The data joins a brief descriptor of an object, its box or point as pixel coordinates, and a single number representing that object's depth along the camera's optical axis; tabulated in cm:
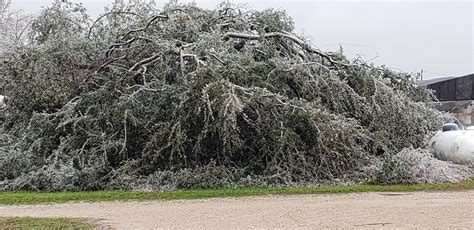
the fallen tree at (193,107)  1009
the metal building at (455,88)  2380
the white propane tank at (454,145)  1169
